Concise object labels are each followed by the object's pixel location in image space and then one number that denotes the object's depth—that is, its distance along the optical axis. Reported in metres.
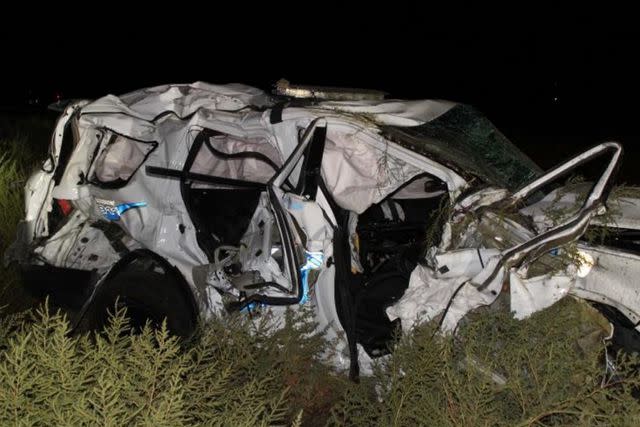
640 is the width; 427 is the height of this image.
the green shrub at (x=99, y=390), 2.20
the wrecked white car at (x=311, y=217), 3.44
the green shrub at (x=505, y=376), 2.82
